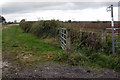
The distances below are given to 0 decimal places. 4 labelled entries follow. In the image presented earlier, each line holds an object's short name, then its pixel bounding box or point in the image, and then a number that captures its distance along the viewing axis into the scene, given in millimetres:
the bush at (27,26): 18702
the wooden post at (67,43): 5641
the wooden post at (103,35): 5954
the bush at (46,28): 10380
